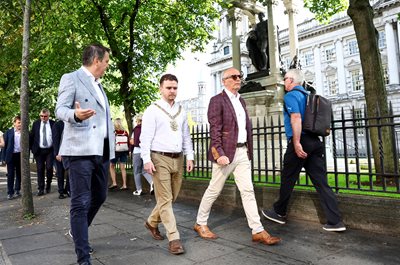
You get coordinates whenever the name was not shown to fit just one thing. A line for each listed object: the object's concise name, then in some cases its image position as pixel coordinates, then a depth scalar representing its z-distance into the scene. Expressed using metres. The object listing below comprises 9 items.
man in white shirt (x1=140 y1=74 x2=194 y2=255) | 4.01
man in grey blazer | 3.21
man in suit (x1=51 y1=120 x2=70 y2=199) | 7.98
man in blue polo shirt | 4.41
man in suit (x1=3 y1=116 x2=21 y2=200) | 9.20
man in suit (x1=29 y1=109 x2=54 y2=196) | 8.91
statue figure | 11.91
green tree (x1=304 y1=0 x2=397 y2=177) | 5.82
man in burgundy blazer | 4.27
